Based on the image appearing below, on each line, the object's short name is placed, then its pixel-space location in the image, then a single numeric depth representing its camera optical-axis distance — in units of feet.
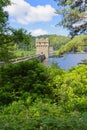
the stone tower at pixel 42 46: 138.29
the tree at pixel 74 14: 31.81
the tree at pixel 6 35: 14.27
